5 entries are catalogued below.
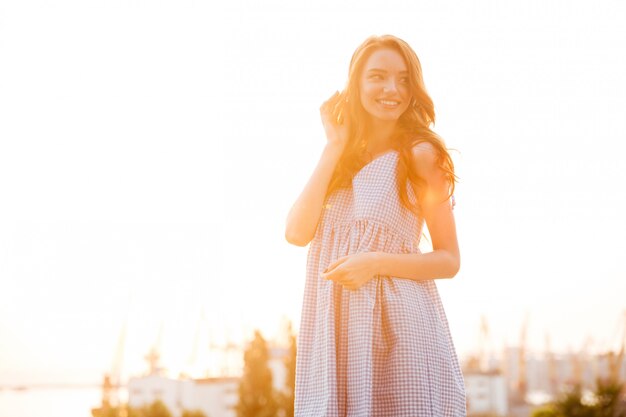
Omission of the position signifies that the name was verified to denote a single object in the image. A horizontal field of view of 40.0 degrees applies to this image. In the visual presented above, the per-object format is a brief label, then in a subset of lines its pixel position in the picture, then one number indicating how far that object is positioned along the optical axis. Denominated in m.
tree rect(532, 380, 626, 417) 40.19
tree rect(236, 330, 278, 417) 46.88
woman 2.41
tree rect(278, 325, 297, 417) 41.39
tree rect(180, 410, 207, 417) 52.16
